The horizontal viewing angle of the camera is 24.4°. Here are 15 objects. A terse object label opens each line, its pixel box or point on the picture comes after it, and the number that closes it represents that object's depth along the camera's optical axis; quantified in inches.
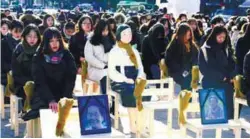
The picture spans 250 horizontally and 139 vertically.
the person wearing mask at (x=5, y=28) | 353.7
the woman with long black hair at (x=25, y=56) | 276.4
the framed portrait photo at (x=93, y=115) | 191.5
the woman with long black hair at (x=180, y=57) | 326.6
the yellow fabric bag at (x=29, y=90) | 246.8
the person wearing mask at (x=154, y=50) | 370.9
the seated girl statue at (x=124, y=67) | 287.9
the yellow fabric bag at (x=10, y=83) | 290.5
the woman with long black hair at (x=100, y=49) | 330.3
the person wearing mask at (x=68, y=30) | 406.9
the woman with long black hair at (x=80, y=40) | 364.5
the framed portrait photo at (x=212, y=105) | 215.8
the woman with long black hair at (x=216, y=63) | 296.4
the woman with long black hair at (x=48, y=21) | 422.9
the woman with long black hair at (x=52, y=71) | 240.8
